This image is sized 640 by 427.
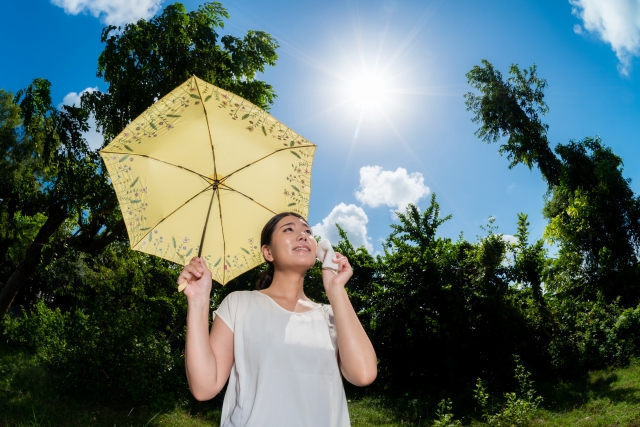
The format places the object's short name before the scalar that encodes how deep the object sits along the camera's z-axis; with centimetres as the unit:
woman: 160
